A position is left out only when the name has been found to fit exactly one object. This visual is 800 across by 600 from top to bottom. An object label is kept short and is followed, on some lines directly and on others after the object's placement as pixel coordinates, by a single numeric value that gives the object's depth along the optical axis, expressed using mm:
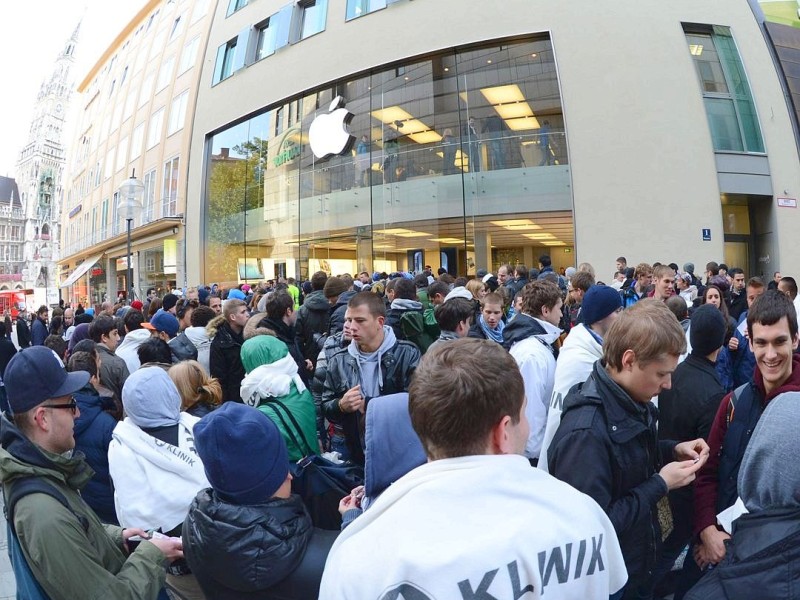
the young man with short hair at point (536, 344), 3591
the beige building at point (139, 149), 27703
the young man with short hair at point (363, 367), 3857
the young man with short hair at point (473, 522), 1172
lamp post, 11961
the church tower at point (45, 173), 121000
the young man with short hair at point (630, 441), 2123
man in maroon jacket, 2602
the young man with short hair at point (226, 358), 5887
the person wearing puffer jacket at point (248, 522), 1821
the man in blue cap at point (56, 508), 1883
